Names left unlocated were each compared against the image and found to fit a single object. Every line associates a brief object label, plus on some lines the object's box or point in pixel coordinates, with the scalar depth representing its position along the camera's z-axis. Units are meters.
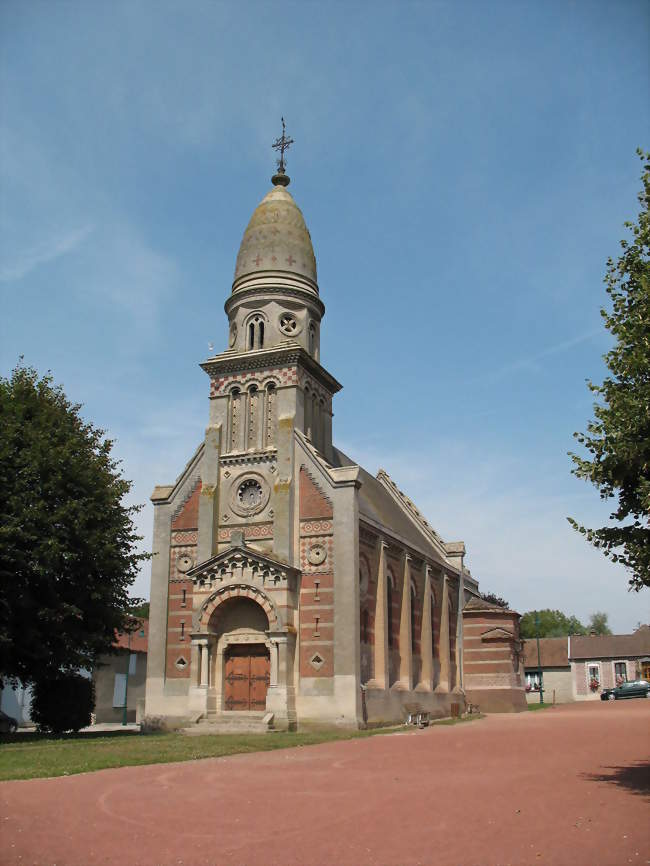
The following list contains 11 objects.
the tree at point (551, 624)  141.75
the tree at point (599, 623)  170.00
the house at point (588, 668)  77.75
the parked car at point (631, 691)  68.45
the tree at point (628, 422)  14.97
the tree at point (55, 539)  27.39
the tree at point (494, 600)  72.71
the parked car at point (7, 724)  35.66
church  34.56
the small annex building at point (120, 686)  53.94
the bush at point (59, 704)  31.27
